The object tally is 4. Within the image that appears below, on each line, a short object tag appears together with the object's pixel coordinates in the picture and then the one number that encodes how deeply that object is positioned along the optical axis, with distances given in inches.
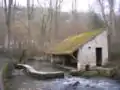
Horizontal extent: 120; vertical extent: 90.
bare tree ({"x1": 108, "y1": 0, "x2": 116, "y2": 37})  528.4
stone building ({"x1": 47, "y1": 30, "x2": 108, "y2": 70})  408.8
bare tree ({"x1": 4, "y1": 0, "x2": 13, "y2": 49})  544.2
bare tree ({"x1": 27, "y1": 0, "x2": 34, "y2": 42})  648.1
